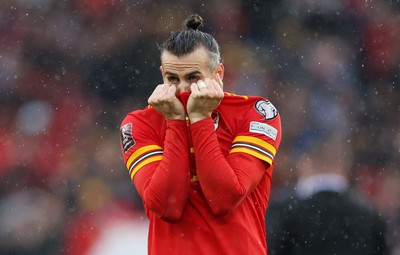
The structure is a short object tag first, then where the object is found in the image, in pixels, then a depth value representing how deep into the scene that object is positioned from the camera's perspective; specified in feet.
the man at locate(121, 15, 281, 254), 40.77
